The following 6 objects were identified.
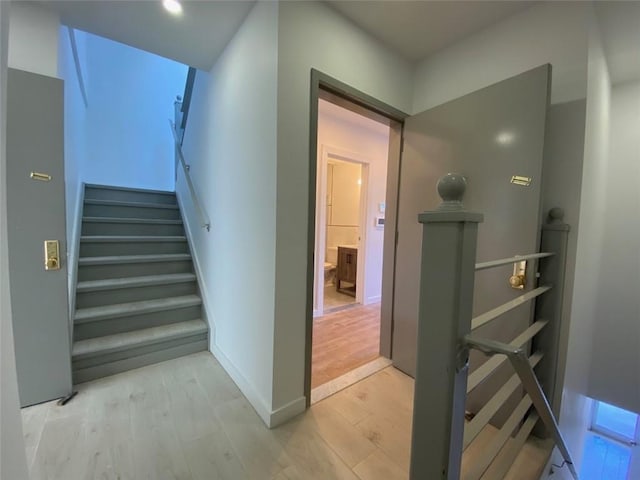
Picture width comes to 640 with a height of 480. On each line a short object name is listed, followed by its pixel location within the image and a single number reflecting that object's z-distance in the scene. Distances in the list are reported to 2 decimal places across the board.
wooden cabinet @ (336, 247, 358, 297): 4.46
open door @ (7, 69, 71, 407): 1.54
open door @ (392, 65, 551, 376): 1.45
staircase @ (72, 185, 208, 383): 2.07
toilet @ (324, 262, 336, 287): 5.17
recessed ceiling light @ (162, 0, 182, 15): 1.63
